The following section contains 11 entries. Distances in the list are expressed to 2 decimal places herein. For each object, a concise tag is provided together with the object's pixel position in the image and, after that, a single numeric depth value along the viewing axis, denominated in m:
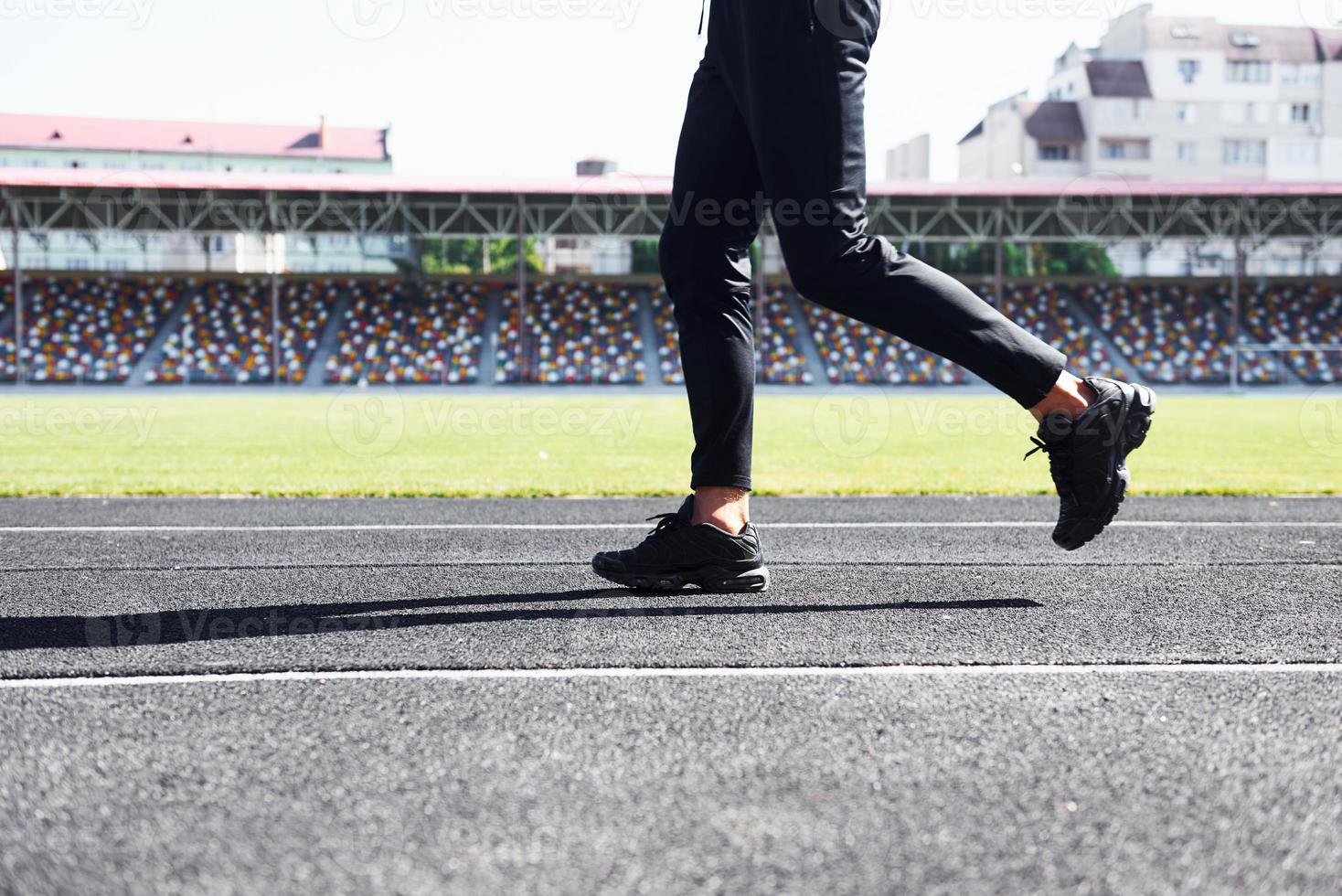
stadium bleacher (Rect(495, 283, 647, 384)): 33.06
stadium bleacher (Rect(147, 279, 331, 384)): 32.12
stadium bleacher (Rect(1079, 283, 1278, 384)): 33.88
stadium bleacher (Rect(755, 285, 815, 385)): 33.34
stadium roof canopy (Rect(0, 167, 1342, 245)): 31.50
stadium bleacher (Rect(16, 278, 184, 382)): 31.84
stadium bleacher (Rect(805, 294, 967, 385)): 33.50
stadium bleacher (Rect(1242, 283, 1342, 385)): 34.25
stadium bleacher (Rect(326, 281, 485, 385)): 32.78
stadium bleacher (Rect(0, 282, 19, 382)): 31.25
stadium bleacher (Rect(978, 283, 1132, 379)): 34.12
